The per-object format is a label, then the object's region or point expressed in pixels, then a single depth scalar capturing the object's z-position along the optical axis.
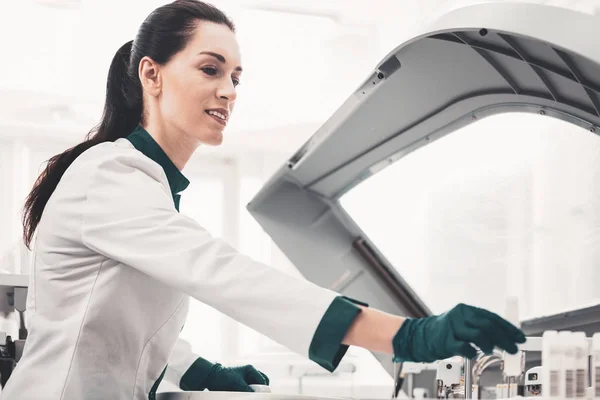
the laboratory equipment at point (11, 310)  1.75
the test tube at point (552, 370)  1.01
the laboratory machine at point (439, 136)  1.11
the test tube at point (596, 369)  1.06
